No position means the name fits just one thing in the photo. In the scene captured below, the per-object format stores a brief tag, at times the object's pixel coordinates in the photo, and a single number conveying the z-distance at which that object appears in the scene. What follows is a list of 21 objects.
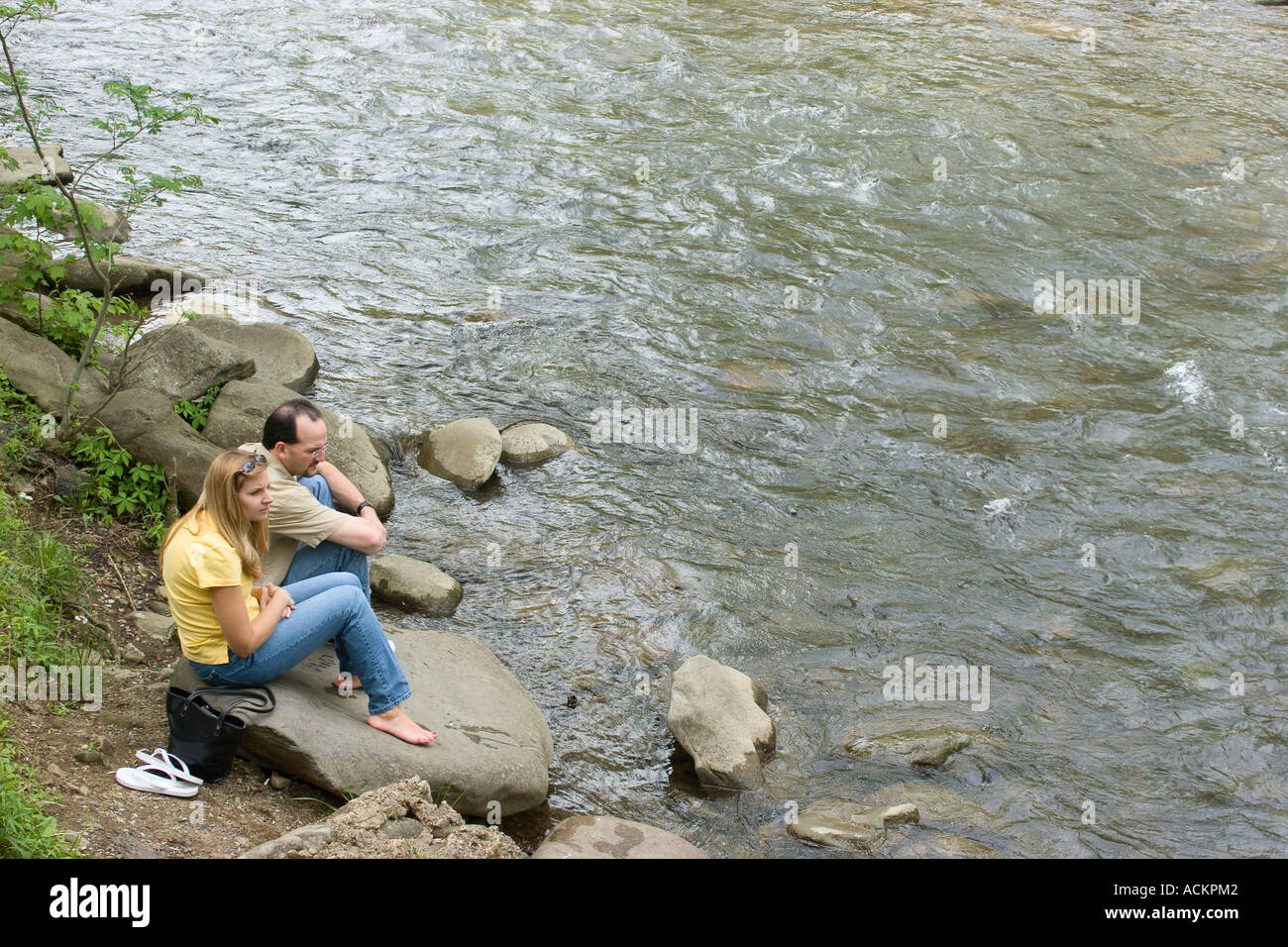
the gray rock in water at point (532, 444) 8.44
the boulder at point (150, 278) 9.45
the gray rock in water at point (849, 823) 5.41
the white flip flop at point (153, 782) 4.66
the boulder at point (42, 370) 6.74
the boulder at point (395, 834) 4.39
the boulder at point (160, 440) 6.74
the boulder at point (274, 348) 8.45
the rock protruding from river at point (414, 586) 6.83
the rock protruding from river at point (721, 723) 5.76
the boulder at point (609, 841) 5.00
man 5.47
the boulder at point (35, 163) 9.93
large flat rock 4.98
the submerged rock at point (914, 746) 6.05
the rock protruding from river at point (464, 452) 8.09
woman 4.72
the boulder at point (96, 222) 6.79
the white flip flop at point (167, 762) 4.75
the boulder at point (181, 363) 7.34
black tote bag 4.77
